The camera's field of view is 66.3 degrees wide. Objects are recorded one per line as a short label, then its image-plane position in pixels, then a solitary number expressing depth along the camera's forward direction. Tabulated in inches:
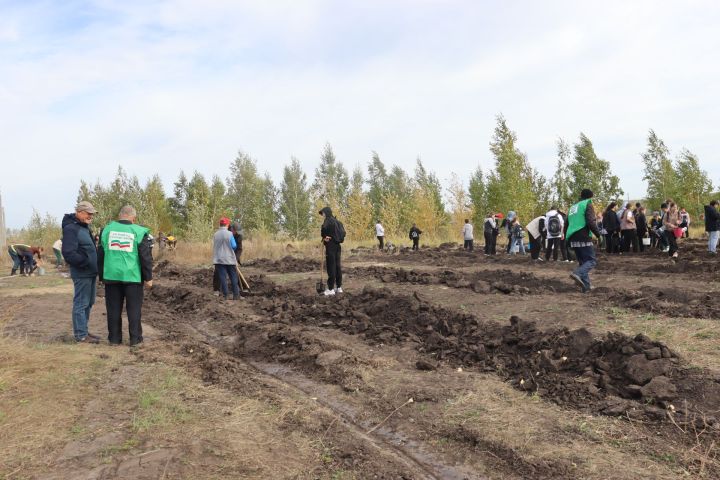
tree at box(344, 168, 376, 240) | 1637.6
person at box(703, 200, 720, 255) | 594.9
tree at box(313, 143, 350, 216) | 2129.6
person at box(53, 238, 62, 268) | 792.9
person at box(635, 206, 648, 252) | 737.0
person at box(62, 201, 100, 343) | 264.3
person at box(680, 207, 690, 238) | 791.6
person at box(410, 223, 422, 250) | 1083.7
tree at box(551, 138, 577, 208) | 1508.4
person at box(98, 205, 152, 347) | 266.1
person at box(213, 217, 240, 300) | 446.0
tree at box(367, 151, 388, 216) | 2477.9
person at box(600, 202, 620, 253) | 714.8
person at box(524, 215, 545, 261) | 662.5
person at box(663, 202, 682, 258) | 615.5
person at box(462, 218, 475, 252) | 989.2
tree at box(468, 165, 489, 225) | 1498.5
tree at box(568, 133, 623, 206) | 1461.6
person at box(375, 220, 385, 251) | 1188.5
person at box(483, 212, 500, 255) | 828.6
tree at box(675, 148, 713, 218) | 1423.5
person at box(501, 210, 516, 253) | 823.1
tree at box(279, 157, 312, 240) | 1957.3
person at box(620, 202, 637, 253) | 711.1
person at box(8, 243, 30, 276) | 794.4
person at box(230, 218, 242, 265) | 757.9
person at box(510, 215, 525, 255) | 821.2
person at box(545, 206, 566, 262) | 613.3
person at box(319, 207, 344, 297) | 417.4
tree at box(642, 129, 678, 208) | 1472.7
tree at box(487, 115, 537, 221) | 1310.3
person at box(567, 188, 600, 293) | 362.6
